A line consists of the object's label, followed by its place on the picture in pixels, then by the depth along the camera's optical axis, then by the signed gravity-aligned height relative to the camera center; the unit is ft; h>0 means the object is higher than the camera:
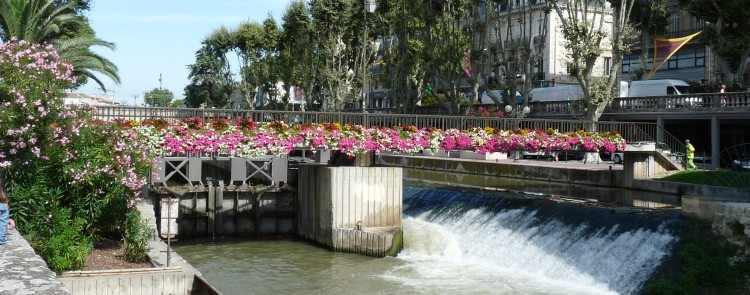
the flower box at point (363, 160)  95.30 -1.25
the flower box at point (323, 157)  119.14 -1.14
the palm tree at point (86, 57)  101.19 +12.17
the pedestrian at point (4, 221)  38.32 -3.72
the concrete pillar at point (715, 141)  164.14 +2.27
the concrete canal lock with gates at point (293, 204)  91.91 -7.05
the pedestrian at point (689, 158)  134.41 -1.04
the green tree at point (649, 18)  201.67 +35.46
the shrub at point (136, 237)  61.31 -7.47
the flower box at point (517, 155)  198.59 -1.08
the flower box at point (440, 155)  216.13 -1.29
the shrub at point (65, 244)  54.03 -6.97
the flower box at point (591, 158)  185.24 -1.62
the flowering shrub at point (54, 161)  56.59 -1.01
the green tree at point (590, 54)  155.94 +19.81
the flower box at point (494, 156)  194.49 -1.46
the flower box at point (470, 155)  198.76 -1.22
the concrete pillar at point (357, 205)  91.45 -6.55
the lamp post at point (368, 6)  133.39 +25.09
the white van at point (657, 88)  189.06 +15.96
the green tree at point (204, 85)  355.93 +31.31
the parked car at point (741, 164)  150.57 -2.42
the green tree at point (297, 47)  211.82 +29.37
